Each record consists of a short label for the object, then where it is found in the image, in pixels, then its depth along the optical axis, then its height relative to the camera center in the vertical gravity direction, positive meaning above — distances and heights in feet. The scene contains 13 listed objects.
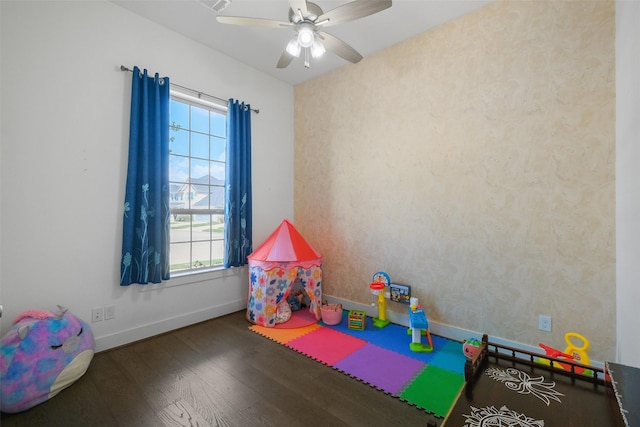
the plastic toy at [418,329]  7.86 -3.37
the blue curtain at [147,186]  8.02 +0.77
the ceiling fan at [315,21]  5.81 +4.33
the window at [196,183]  9.66 +1.04
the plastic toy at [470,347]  7.13 -3.44
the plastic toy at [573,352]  5.98 -3.03
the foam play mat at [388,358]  6.05 -3.86
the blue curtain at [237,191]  10.46 +0.81
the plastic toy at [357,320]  9.27 -3.57
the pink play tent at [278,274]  9.45 -2.15
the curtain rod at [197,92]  8.03 +4.19
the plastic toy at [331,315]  9.64 -3.53
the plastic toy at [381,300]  9.53 -3.00
